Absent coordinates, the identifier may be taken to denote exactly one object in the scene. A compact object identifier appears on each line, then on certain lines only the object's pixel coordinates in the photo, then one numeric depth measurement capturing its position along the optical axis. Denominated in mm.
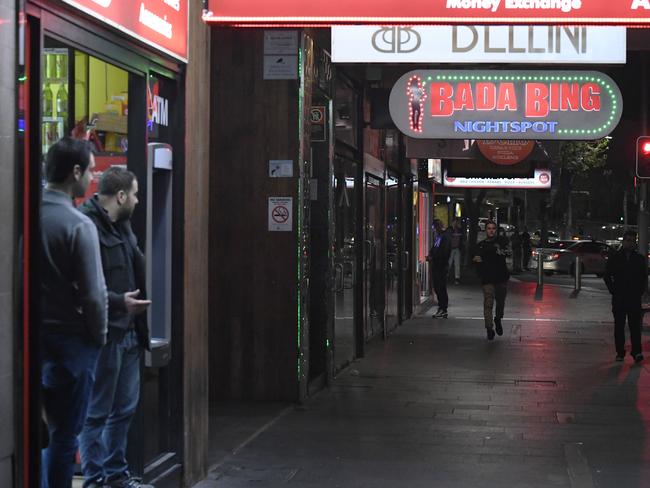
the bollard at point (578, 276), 29088
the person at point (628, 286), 13602
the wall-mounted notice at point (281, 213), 10141
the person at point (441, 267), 19844
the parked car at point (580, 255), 38875
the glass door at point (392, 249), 16875
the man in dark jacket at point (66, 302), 4734
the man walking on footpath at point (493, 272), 16609
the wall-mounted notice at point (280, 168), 10102
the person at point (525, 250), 41969
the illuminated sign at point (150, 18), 5266
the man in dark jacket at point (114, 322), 5320
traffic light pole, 21656
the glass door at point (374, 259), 14555
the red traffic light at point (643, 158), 17406
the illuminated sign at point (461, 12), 6250
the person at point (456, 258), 30328
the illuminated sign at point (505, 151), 18516
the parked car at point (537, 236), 65025
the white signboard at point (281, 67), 10062
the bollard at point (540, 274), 30750
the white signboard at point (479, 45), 8477
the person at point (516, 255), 40719
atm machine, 6215
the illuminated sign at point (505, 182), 24703
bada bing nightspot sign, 11078
